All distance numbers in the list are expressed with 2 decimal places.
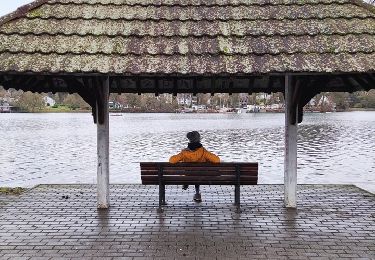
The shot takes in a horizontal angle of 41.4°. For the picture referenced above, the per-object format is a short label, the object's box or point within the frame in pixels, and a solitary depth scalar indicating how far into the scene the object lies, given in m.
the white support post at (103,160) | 9.84
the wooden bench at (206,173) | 9.38
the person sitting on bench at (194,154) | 9.91
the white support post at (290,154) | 9.77
